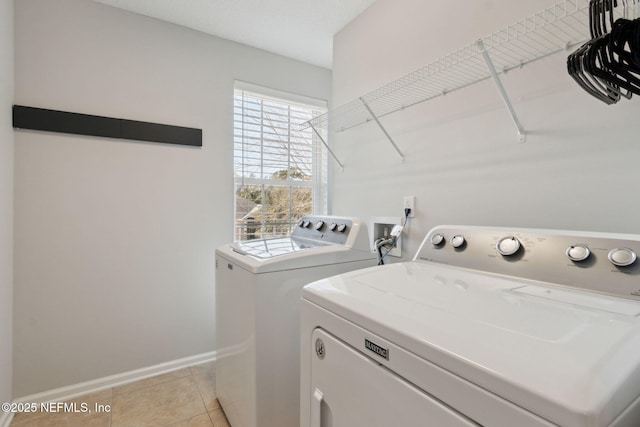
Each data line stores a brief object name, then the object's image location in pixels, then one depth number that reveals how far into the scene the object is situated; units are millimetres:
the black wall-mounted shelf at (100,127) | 1718
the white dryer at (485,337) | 420
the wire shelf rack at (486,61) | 1013
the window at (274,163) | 2420
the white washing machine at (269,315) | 1239
